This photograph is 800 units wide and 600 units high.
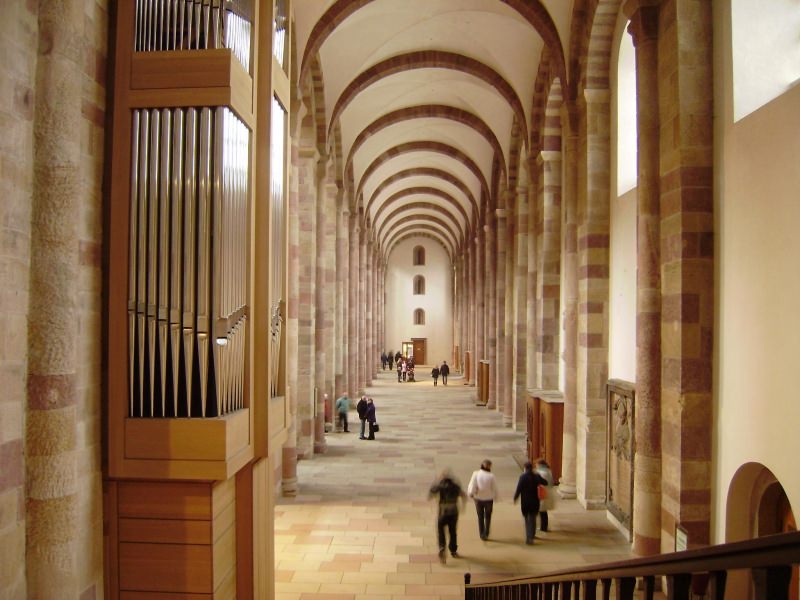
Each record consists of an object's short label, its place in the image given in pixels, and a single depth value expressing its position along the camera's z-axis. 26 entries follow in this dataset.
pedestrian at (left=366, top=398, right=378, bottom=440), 18.06
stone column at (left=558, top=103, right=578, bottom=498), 12.50
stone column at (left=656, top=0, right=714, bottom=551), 7.43
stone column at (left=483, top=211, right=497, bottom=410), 25.79
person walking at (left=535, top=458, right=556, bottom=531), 10.01
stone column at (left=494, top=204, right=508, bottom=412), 23.41
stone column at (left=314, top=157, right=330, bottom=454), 16.73
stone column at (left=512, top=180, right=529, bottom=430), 19.06
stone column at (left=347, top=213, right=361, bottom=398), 26.58
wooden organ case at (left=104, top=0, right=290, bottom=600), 4.50
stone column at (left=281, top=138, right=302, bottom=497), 12.73
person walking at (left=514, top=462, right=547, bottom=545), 9.73
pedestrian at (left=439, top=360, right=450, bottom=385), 35.62
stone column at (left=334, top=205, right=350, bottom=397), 22.50
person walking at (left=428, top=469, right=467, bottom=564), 9.07
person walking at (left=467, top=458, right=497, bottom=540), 9.80
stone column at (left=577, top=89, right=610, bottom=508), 11.55
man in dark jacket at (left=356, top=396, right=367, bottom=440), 18.14
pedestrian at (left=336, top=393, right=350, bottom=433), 18.98
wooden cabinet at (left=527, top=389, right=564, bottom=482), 13.45
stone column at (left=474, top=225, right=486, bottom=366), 31.02
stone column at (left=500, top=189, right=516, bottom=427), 21.35
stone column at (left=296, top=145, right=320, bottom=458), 15.10
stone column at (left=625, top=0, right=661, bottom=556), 8.09
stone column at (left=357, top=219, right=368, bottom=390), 31.48
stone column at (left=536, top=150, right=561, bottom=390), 14.97
